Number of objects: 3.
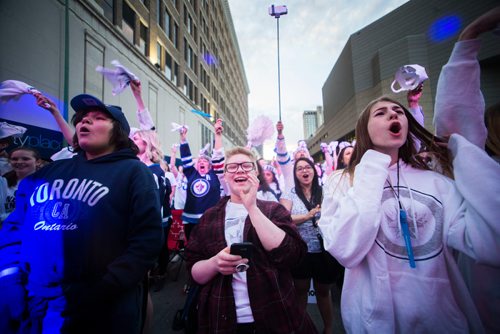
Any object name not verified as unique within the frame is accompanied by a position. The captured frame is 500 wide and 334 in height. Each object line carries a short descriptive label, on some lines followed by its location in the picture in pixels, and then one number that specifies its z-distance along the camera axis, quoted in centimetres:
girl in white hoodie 104
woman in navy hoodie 121
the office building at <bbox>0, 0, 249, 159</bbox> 629
